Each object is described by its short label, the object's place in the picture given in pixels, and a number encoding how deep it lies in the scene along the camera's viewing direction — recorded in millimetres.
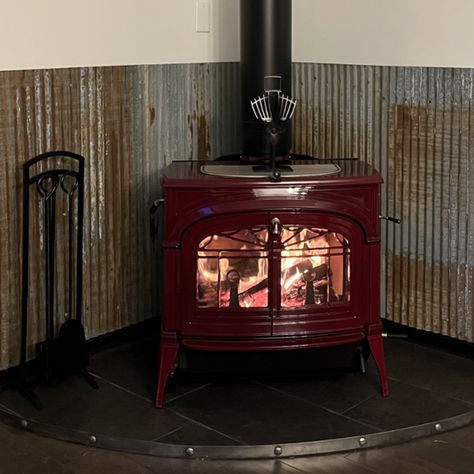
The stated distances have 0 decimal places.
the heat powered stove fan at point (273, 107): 2912
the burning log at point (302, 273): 2686
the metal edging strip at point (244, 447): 2469
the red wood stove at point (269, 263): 2621
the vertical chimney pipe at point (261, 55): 2975
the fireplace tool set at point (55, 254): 2779
